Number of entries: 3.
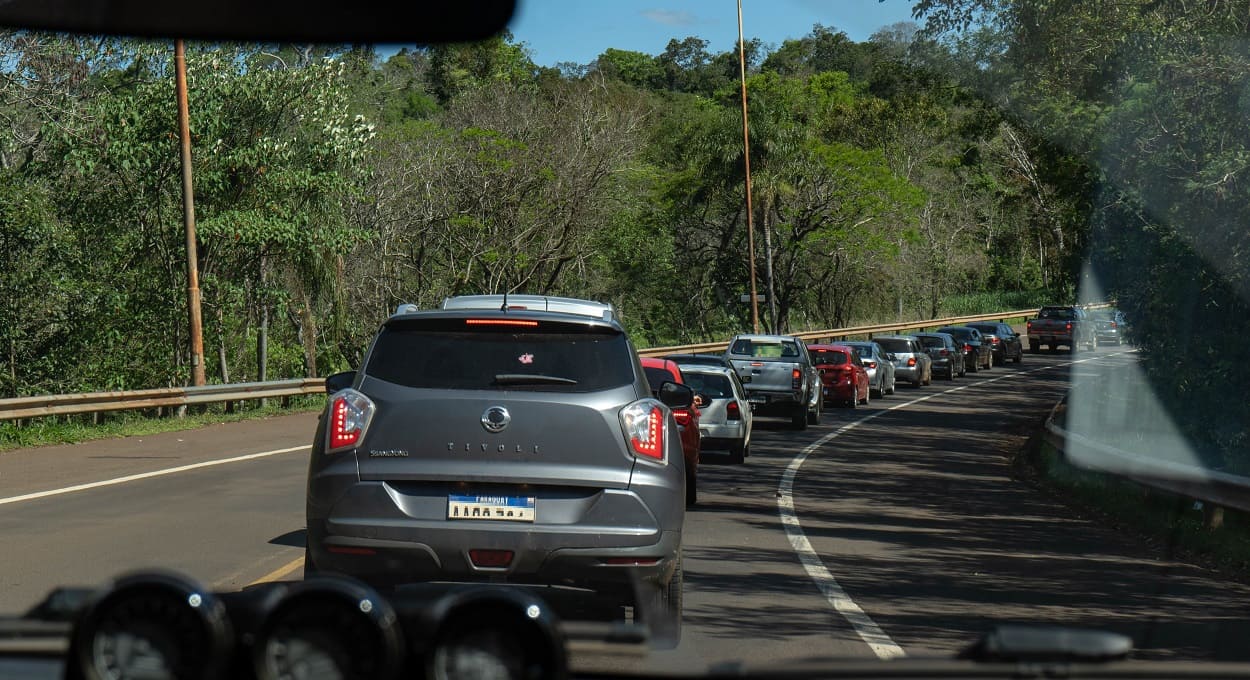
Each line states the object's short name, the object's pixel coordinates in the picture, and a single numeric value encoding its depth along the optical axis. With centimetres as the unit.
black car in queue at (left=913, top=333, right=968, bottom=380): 4784
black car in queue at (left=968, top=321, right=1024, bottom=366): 5662
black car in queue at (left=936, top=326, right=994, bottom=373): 5212
